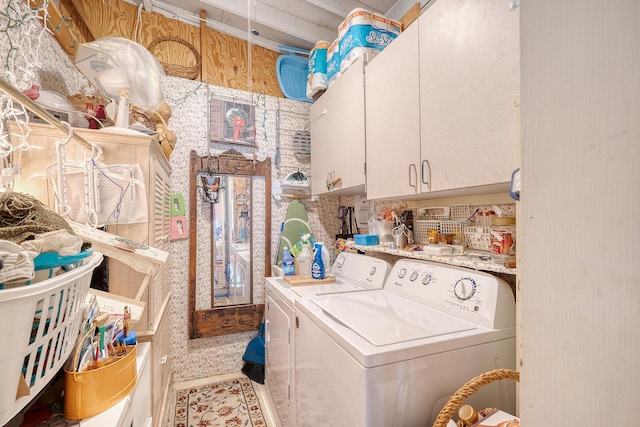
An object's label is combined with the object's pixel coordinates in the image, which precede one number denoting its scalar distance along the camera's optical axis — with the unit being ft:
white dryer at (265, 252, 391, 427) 5.26
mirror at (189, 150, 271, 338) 8.02
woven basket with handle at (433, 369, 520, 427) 2.56
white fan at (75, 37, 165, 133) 4.56
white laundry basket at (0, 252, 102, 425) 1.44
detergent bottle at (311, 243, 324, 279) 6.43
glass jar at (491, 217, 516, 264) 3.99
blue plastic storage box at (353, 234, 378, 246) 6.58
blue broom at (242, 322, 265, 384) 7.94
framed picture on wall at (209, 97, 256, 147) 8.18
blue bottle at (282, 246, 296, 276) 6.84
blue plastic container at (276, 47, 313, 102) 9.04
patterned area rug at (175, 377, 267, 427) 6.41
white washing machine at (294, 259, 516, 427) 2.98
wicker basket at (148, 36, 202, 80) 7.70
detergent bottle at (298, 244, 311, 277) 6.61
